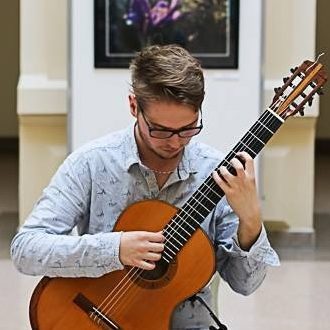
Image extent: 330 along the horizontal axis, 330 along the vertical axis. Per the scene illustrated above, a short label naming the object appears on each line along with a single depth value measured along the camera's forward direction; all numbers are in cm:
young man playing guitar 298
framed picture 667
